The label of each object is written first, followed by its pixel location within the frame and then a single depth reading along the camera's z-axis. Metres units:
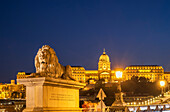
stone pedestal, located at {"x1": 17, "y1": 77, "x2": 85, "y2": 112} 16.98
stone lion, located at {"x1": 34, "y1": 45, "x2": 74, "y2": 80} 18.42
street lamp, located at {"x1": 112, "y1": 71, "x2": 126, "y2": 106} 28.79
